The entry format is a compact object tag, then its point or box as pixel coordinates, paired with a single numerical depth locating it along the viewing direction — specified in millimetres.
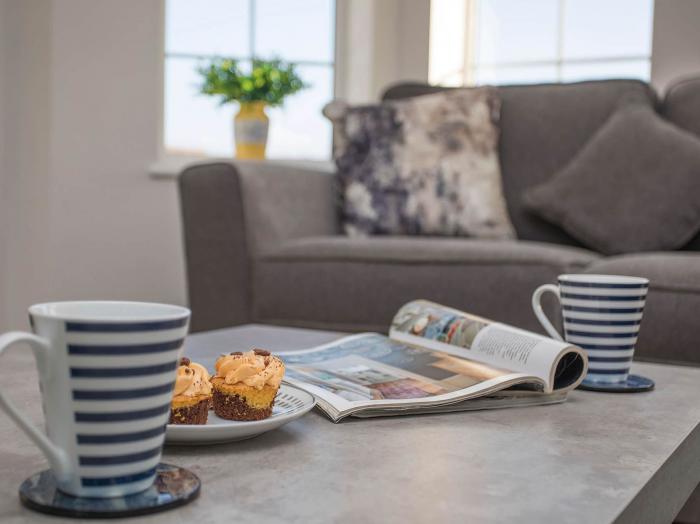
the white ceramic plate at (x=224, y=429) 592
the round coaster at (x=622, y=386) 875
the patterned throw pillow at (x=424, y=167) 2307
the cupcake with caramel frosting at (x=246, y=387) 661
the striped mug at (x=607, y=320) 890
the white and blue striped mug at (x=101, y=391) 433
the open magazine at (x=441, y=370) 764
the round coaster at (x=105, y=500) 449
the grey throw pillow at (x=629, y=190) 2070
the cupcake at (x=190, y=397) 616
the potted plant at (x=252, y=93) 2896
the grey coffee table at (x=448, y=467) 483
